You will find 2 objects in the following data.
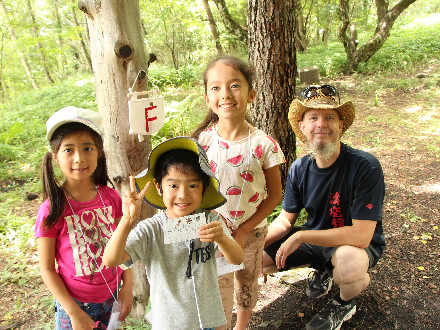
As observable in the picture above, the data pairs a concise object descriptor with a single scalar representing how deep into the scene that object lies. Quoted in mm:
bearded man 2170
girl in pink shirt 1520
